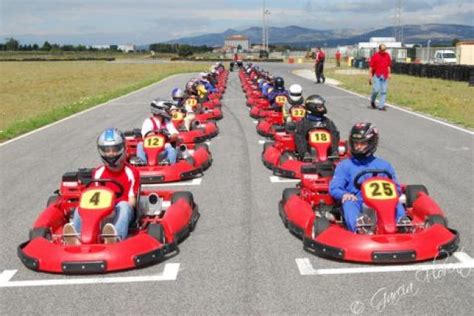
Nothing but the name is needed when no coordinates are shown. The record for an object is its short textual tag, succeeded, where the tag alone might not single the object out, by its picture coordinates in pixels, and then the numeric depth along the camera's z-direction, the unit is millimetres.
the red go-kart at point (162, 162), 8008
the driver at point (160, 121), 9078
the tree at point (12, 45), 92188
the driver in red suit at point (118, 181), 5086
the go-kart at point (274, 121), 11258
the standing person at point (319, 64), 27898
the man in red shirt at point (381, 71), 16312
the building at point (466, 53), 41881
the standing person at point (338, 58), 49294
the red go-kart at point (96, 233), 4754
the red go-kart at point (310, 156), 8094
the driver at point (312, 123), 8383
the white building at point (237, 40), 182212
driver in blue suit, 5391
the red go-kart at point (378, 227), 4758
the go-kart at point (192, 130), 11227
